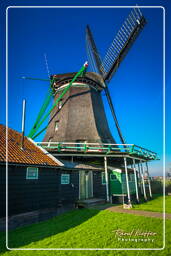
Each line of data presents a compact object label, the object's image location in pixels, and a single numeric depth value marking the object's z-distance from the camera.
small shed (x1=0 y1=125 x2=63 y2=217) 9.01
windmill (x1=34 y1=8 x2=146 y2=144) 18.53
